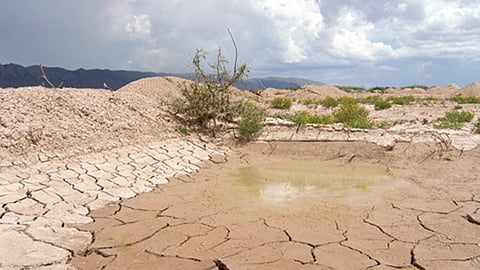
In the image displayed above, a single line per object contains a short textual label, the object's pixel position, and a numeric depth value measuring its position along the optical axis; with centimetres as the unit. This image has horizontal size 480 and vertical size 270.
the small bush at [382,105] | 1362
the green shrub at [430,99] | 1679
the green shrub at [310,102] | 1517
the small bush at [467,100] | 1509
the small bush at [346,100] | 1433
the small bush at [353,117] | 865
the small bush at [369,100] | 1523
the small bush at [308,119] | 904
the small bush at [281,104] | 1426
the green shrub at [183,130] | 834
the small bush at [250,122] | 858
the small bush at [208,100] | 894
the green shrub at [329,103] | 1436
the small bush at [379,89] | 2938
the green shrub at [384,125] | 881
